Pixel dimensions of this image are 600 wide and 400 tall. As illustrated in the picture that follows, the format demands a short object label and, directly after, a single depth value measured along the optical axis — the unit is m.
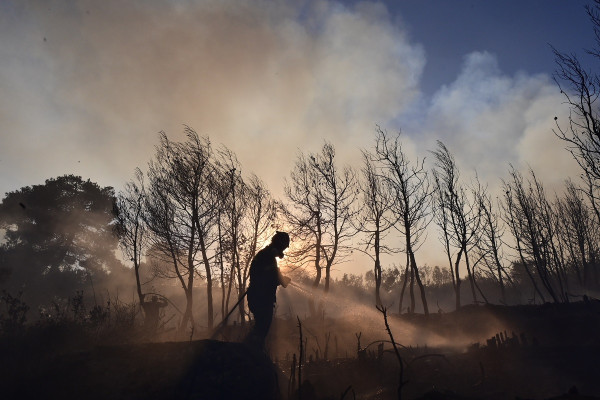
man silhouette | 6.96
